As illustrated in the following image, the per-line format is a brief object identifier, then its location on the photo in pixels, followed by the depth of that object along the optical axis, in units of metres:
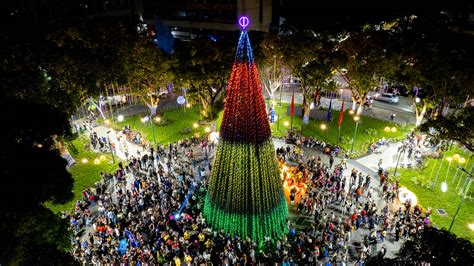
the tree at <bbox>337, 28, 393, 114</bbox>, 33.72
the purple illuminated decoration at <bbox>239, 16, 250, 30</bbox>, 19.24
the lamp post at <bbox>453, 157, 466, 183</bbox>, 30.23
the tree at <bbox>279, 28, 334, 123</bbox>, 35.31
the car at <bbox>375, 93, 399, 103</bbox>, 47.47
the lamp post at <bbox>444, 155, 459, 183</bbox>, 31.19
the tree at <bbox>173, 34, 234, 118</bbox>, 36.12
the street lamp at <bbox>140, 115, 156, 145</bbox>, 39.32
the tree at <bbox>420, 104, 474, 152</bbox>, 25.25
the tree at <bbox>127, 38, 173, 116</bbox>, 35.91
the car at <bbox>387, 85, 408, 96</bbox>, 49.75
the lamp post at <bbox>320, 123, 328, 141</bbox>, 38.31
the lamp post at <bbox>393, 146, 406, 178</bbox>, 32.41
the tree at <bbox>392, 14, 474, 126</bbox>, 29.64
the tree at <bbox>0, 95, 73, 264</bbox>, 12.87
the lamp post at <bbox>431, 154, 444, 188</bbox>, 31.20
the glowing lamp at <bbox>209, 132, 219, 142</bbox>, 35.22
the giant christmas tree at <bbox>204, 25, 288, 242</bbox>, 19.95
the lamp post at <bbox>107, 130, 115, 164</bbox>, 34.94
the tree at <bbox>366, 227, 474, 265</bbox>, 9.47
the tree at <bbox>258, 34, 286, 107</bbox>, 36.88
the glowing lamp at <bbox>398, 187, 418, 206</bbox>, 24.09
